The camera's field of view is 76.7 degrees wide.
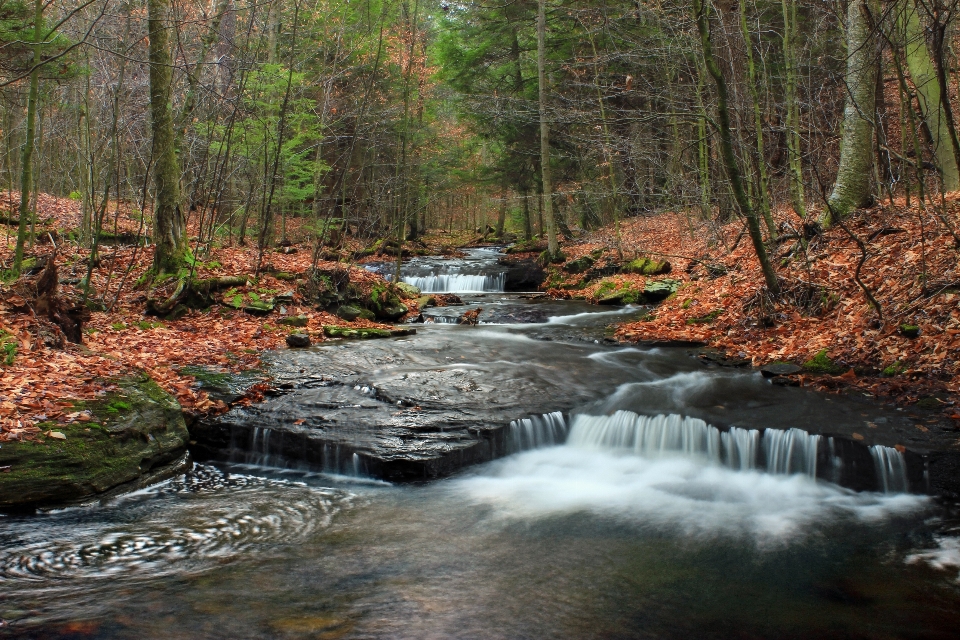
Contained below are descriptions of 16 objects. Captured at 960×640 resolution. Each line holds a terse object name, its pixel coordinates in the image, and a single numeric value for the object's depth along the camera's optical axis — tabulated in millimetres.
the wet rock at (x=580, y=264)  18375
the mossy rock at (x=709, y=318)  10664
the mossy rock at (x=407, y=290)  15952
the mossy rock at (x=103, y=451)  4938
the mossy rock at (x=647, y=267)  15961
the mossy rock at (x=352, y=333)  10398
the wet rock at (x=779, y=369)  7761
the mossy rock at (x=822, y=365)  7547
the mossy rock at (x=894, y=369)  6943
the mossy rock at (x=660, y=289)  14352
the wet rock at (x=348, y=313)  11812
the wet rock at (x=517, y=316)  13784
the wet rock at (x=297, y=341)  9375
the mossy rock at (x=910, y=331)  7125
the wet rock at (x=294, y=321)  10406
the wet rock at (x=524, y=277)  19422
